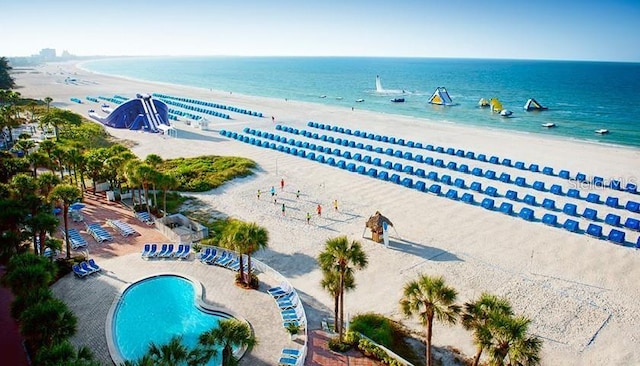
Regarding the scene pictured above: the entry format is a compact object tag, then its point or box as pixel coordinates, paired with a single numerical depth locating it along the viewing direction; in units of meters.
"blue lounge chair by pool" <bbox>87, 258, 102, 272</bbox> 22.86
